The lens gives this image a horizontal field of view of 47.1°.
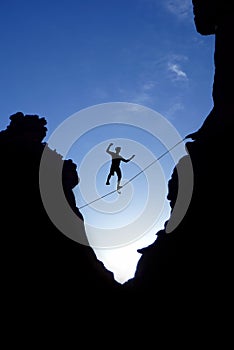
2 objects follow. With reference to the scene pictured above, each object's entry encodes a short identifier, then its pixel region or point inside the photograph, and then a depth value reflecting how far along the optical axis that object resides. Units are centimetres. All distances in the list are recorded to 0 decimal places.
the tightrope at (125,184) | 2158
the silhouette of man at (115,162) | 2088
